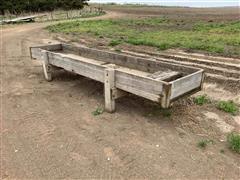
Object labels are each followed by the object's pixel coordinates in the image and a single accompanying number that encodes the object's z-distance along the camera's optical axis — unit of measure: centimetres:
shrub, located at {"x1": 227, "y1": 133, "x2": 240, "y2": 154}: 249
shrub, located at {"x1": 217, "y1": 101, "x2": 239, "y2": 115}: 321
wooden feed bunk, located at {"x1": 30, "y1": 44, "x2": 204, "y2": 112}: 270
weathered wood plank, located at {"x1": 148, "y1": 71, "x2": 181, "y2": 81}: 310
